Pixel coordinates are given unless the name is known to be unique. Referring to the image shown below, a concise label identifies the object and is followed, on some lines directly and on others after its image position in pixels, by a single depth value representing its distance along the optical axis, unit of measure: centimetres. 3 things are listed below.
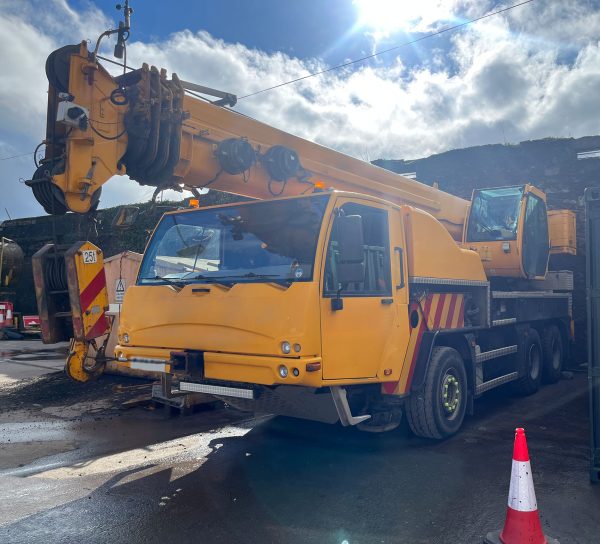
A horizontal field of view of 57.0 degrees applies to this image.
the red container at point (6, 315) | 1739
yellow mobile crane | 440
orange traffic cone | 324
